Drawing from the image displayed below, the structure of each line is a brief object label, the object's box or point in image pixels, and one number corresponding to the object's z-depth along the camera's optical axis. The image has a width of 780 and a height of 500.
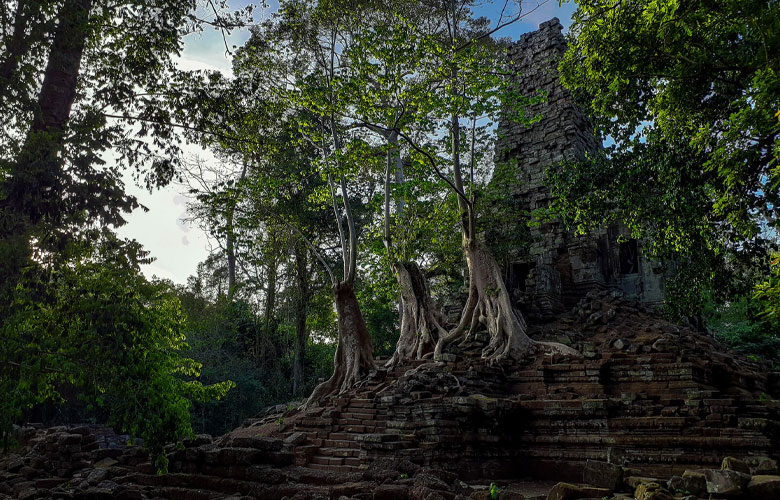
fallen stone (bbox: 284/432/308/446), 9.77
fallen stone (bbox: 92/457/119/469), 9.37
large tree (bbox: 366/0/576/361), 12.51
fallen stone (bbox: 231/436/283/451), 7.58
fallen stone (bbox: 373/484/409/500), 5.50
